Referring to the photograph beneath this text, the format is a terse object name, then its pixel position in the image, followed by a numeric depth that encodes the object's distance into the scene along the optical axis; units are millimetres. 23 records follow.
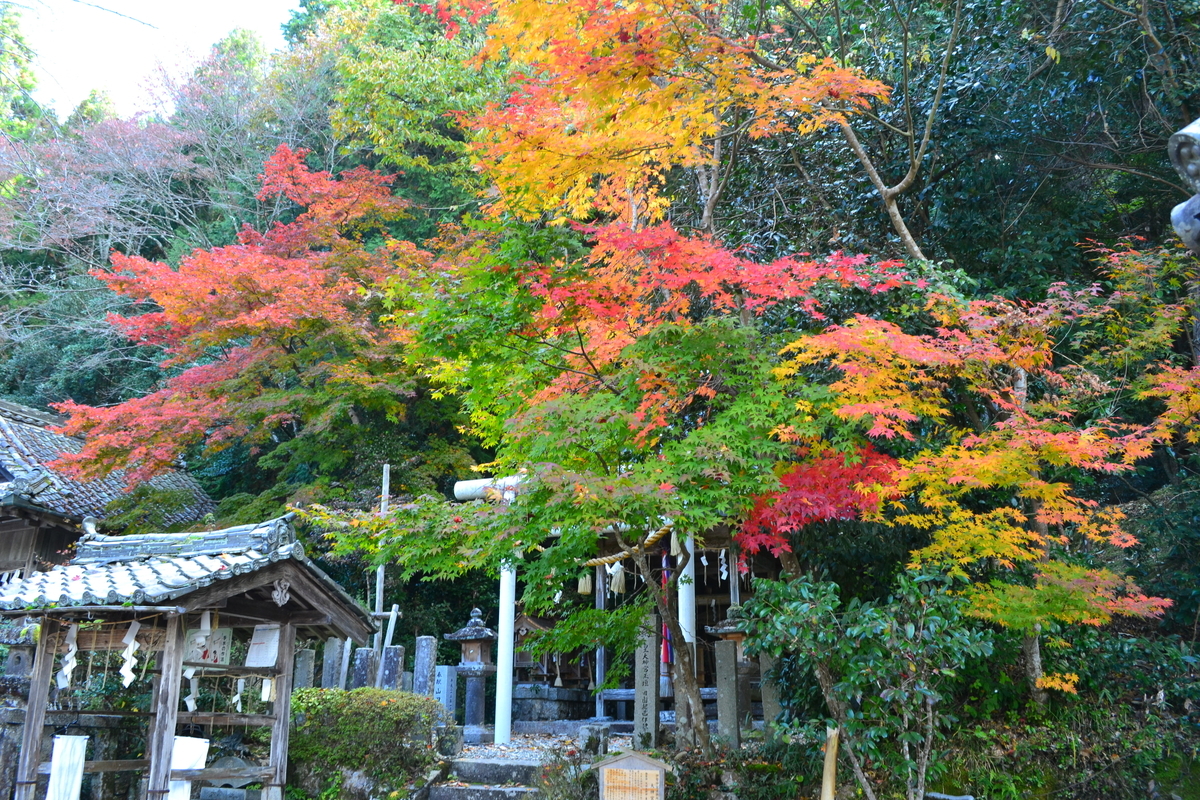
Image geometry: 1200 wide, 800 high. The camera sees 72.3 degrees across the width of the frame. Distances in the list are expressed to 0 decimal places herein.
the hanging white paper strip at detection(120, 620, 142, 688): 7707
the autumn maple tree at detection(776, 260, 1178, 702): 7062
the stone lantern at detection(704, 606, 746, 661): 9842
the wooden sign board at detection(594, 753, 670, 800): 6676
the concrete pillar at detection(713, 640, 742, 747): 8875
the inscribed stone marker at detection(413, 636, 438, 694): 12648
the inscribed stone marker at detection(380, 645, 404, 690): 12094
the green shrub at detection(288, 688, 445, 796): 9766
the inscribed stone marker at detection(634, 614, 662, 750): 9352
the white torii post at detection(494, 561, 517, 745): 12422
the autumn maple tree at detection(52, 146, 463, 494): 14391
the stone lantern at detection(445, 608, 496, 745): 13734
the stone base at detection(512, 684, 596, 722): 14664
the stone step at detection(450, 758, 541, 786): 9875
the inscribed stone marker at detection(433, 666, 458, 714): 13548
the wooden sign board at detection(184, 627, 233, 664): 8867
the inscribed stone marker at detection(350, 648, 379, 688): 12031
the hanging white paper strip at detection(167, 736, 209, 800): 7656
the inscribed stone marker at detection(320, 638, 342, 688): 13234
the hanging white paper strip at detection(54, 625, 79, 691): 7844
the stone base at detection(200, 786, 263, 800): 9617
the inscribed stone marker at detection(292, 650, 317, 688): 12828
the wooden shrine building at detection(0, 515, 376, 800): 7461
